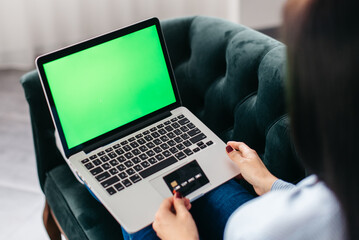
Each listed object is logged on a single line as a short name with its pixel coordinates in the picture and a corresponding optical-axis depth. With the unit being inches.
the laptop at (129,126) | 42.9
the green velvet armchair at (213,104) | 45.9
